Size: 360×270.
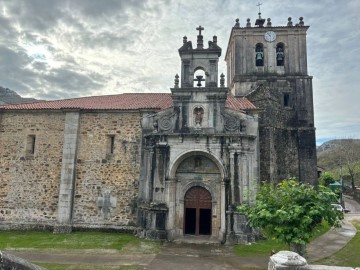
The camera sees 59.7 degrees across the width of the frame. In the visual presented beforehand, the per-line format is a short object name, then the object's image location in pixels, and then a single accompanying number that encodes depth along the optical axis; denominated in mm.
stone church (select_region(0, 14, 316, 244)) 17469
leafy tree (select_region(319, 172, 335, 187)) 39750
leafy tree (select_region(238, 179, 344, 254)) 8938
